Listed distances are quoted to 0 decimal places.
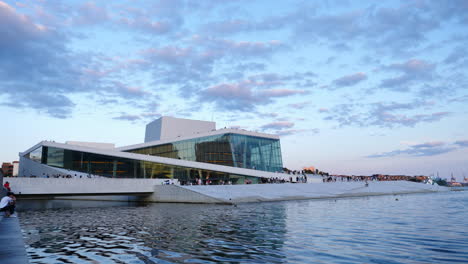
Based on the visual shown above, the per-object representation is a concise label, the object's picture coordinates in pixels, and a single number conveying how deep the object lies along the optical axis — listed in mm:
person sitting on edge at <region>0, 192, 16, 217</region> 16672
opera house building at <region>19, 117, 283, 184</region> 48416
